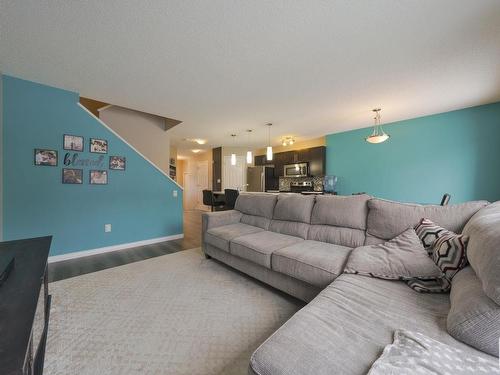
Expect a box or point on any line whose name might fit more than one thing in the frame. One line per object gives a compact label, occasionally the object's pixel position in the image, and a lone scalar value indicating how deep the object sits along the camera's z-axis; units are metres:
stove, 5.93
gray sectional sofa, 0.77
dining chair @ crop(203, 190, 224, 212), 5.50
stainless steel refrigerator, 6.81
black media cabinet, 0.62
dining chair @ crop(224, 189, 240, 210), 4.67
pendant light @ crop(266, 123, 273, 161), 4.47
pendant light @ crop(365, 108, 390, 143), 3.47
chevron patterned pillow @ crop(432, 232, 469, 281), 1.21
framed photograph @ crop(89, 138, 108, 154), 3.08
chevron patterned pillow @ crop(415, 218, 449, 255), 1.49
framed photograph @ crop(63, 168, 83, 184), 2.88
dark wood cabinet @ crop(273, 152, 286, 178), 6.45
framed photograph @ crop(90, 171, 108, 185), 3.10
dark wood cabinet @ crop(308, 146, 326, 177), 5.45
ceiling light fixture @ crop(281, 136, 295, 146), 5.21
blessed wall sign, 2.89
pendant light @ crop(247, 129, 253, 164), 4.59
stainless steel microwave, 5.81
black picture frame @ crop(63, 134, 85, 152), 2.85
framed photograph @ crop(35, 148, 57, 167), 2.68
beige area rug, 1.25
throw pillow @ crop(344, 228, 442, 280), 1.33
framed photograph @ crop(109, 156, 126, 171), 3.29
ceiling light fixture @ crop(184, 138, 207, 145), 5.93
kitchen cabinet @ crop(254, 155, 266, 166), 7.06
